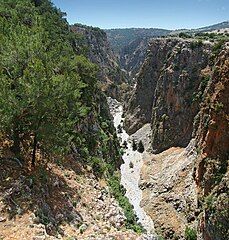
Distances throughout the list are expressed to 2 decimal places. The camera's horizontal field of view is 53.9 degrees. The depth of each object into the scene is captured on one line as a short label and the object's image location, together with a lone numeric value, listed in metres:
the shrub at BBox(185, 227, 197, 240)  27.03
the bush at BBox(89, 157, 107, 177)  27.75
